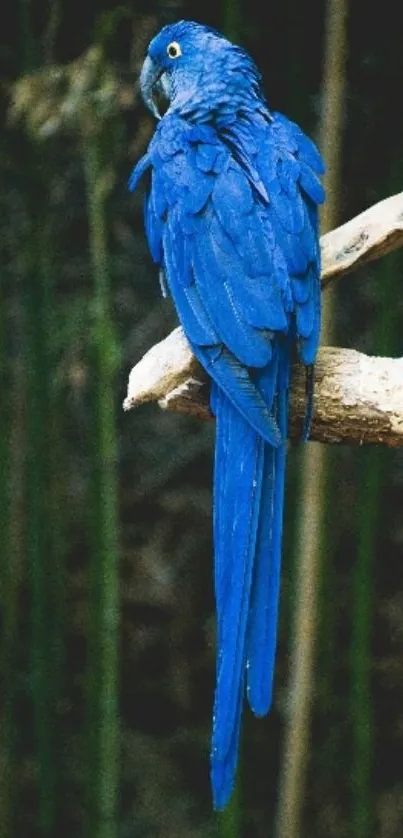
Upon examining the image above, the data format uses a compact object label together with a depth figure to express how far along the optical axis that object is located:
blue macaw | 10.66
